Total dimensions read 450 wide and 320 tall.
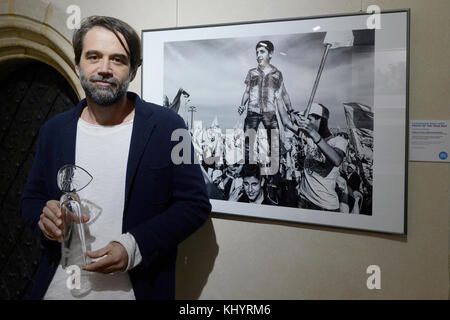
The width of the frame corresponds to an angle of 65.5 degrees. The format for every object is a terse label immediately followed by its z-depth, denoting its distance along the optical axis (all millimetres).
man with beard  1200
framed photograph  1238
